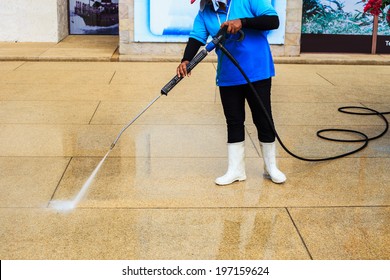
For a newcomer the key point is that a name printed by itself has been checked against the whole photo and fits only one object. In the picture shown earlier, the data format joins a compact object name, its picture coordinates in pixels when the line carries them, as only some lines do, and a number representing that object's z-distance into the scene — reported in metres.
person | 4.84
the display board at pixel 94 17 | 14.26
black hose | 4.81
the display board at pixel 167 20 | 11.30
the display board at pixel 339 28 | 11.96
